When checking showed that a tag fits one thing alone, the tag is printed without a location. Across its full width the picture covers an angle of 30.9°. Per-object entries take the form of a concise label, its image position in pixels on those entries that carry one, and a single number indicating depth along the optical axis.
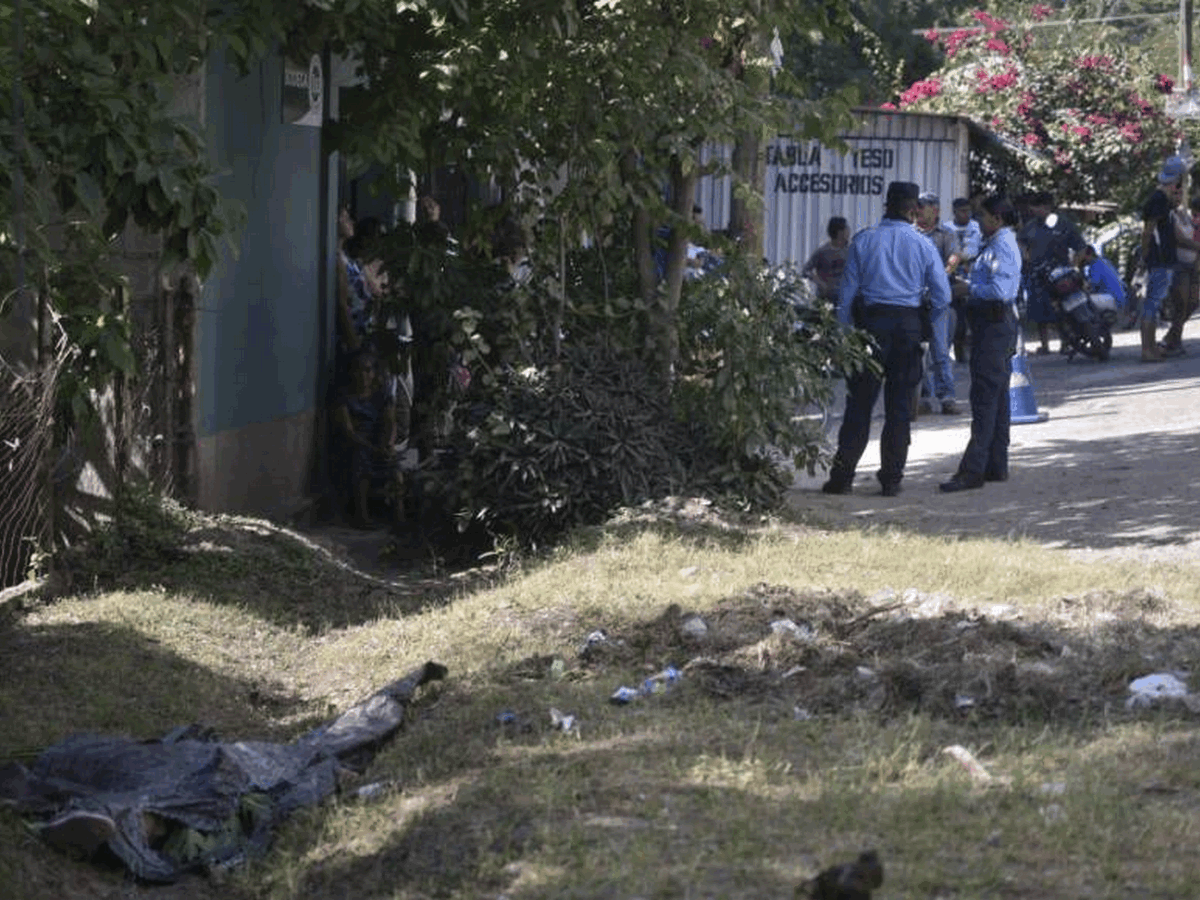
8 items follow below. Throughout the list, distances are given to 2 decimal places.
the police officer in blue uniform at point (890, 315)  13.66
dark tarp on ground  6.48
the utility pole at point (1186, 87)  27.66
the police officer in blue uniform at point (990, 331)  13.77
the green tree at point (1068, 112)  28.69
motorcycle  21.61
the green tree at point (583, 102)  11.34
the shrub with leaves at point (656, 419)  11.37
